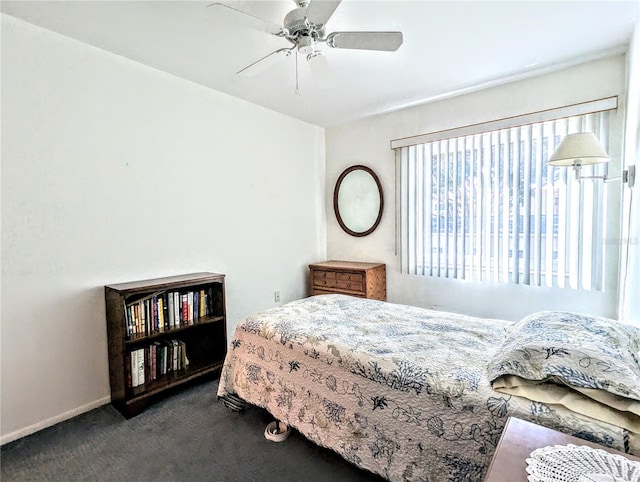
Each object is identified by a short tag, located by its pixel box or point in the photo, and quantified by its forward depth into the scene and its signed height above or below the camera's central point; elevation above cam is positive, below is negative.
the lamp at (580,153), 1.96 +0.41
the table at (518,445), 0.77 -0.61
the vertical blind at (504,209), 2.58 +0.10
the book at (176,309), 2.53 -0.66
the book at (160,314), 2.44 -0.67
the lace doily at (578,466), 0.74 -0.59
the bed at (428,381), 1.15 -0.68
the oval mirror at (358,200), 3.88 +0.27
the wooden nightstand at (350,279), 3.53 -0.64
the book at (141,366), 2.31 -1.01
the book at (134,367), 2.26 -1.00
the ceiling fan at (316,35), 1.65 +1.05
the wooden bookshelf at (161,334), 2.21 -0.85
